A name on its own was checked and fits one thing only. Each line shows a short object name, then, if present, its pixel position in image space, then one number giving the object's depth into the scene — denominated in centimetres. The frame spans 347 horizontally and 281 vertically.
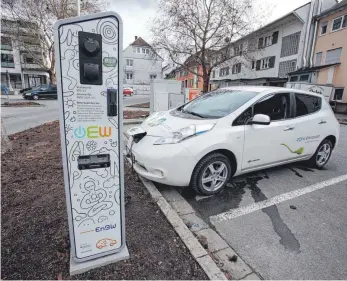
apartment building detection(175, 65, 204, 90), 4382
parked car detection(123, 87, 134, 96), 3353
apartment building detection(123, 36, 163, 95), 4447
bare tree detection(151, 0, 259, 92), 1992
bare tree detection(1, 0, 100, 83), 2117
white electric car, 296
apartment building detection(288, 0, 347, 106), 1727
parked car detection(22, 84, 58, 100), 2083
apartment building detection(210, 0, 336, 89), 2019
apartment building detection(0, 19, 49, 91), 3653
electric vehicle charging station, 142
